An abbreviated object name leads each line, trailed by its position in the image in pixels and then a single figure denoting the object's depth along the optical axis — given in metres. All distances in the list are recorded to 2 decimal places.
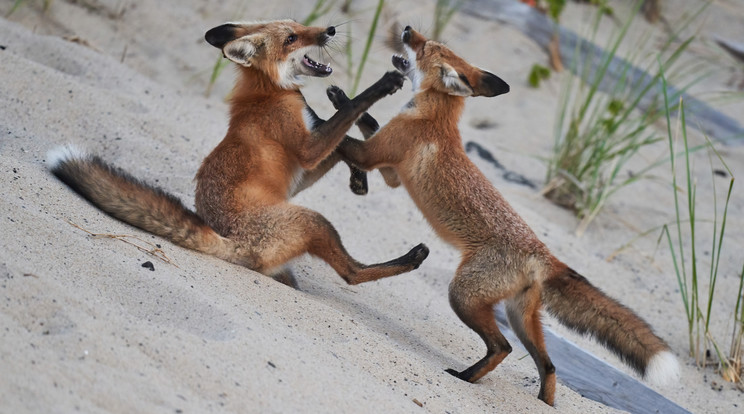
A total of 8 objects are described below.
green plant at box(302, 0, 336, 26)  15.76
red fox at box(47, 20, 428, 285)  9.77
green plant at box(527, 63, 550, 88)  21.62
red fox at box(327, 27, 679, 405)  9.41
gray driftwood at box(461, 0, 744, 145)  21.64
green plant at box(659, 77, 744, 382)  11.59
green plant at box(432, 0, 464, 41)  20.48
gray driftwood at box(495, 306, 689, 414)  10.87
